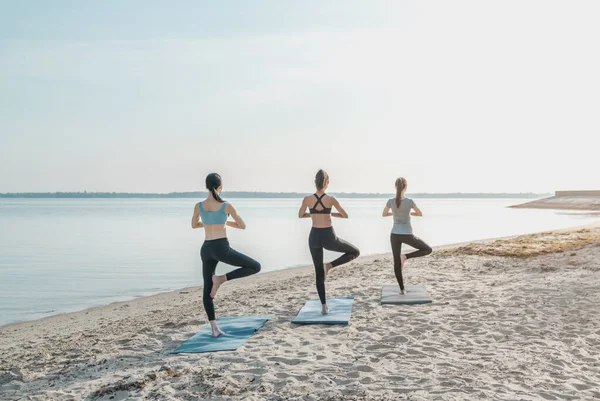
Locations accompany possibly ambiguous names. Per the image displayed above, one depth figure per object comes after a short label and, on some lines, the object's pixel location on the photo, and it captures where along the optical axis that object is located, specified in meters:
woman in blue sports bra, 6.12
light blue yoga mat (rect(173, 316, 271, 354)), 6.21
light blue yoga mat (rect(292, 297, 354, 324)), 7.41
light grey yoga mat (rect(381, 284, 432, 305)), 8.63
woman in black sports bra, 7.15
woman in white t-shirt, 8.45
